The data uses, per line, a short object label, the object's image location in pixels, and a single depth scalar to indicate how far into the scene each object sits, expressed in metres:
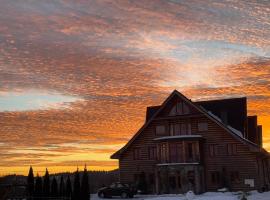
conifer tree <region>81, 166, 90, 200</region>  29.42
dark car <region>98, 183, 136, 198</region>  39.38
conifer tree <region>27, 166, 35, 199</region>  31.22
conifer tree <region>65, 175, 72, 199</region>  30.06
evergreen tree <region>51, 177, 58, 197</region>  30.45
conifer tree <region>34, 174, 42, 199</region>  30.65
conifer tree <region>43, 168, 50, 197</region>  30.51
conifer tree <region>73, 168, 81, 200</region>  29.20
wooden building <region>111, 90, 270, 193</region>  42.09
